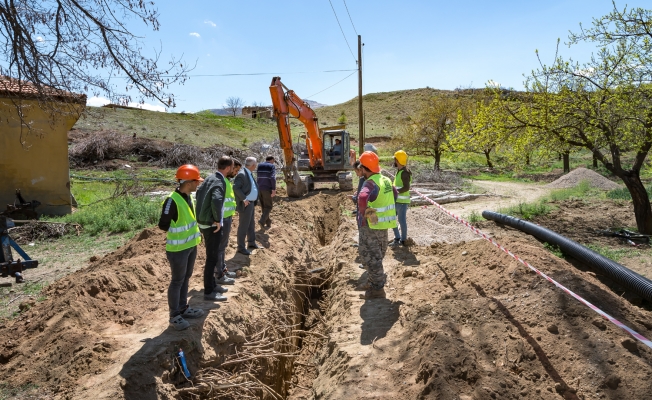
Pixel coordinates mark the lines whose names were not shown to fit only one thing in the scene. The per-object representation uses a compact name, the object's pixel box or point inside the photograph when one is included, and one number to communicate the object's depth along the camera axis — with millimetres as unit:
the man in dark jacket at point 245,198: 7629
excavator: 14734
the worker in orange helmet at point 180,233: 4824
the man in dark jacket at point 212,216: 5637
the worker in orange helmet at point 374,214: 5965
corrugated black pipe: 6446
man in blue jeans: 8148
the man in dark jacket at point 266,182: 9484
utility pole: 22453
